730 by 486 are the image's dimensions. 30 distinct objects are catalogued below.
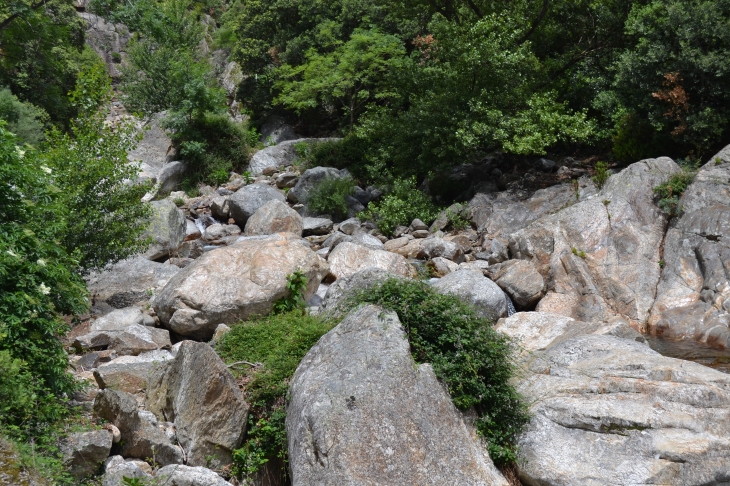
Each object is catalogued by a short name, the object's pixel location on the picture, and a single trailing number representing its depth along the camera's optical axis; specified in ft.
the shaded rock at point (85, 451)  21.13
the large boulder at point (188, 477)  21.51
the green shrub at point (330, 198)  71.51
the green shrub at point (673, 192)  49.88
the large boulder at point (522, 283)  46.32
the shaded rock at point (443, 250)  55.88
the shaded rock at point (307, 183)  75.25
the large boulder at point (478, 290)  39.73
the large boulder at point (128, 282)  46.42
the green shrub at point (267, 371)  24.26
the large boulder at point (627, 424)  21.57
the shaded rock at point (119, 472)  20.98
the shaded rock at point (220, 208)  71.97
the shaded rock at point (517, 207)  59.47
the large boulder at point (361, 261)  45.83
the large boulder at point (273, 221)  63.93
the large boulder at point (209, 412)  24.38
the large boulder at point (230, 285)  36.83
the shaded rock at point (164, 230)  55.62
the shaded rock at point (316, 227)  67.15
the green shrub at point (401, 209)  66.23
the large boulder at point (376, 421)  20.67
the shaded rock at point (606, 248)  45.60
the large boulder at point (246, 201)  69.56
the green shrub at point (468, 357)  23.58
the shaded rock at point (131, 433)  23.62
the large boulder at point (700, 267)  42.32
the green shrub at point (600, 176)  58.75
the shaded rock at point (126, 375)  28.35
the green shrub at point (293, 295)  37.32
